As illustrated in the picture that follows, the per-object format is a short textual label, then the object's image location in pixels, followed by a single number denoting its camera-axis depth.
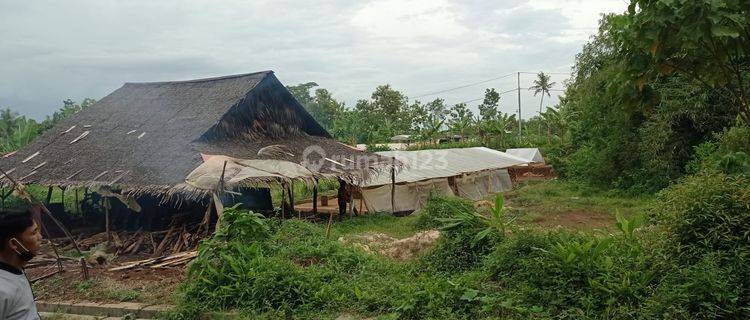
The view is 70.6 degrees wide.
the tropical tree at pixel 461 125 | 36.00
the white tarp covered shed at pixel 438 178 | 15.61
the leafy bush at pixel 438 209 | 8.53
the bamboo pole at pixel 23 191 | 8.06
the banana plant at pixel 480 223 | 6.57
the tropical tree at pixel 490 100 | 52.50
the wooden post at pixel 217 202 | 9.49
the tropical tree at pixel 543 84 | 48.84
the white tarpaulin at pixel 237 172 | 9.84
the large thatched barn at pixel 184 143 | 11.05
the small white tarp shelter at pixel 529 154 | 29.12
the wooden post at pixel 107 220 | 10.55
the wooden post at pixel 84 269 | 7.69
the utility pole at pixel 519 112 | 37.98
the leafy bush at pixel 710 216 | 4.67
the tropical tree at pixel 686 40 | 3.94
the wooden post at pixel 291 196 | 12.69
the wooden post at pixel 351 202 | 14.55
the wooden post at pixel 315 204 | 14.47
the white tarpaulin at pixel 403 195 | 15.43
